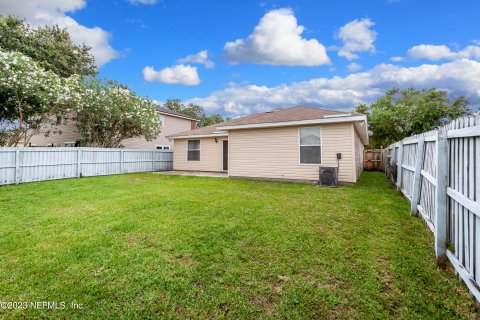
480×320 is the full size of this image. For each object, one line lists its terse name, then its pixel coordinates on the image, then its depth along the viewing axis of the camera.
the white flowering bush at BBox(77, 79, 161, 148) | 13.25
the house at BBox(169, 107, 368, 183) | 8.27
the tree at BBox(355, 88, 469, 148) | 16.89
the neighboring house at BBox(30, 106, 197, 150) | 15.59
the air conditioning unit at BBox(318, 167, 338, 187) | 8.02
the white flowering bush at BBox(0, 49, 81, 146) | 9.75
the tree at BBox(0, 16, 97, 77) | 14.73
